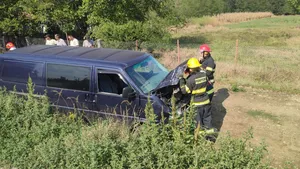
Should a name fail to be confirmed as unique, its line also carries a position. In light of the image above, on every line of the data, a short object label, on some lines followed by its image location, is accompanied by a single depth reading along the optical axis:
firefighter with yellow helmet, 5.27
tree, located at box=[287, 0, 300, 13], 37.25
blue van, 5.14
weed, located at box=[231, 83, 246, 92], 9.25
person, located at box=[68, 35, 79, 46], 9.98
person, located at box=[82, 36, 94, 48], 10.81
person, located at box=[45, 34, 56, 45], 10.13
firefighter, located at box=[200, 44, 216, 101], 6.32
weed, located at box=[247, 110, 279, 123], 7.20
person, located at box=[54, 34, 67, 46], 10.12
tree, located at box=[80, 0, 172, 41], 12.93
